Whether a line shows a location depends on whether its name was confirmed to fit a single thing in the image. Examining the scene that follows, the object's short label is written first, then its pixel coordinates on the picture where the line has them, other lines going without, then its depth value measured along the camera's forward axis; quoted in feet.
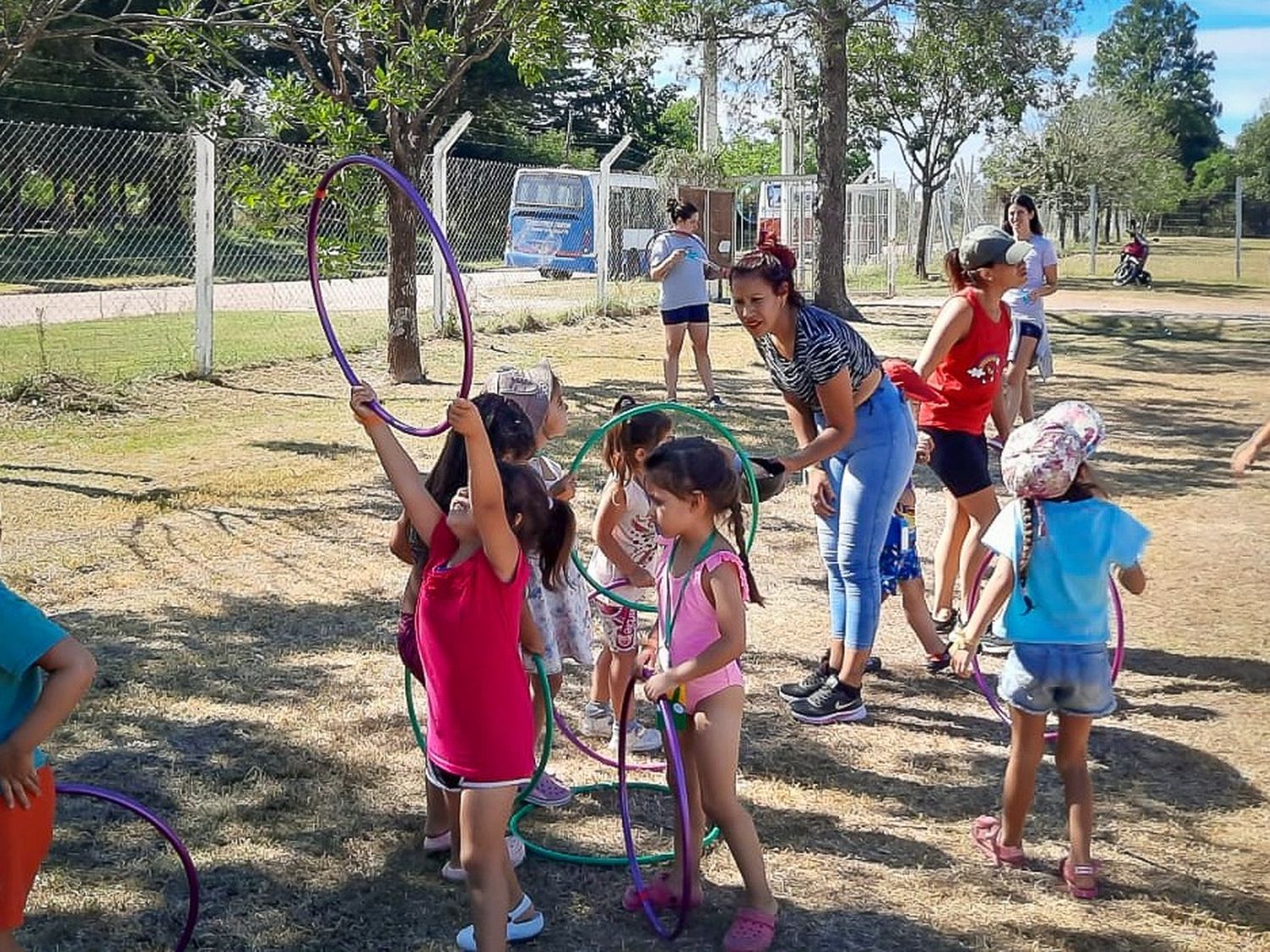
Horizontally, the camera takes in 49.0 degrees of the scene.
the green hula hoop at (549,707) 12.80
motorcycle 110.73
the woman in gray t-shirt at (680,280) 41.16
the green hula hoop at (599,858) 13.65
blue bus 87.25
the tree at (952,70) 71.82
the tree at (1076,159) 165.48
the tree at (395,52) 31.81
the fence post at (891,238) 100.78
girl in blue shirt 12.68
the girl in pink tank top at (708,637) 11.78
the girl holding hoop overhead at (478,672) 10.84
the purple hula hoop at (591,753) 15.39
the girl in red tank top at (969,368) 18.76
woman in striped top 16.25
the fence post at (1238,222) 109.29
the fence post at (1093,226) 133.17
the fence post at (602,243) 70.28
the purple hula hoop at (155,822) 10.57
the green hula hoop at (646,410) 13.66
